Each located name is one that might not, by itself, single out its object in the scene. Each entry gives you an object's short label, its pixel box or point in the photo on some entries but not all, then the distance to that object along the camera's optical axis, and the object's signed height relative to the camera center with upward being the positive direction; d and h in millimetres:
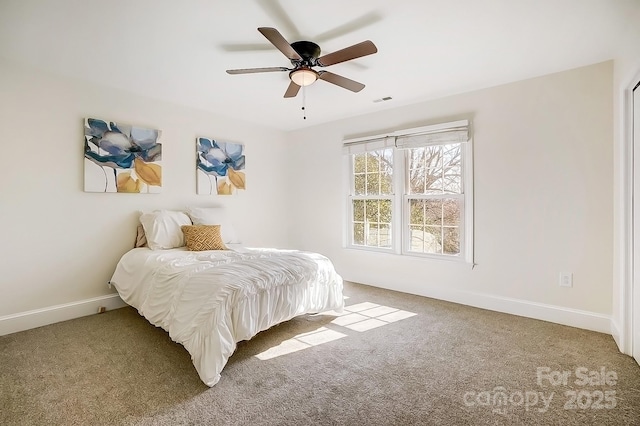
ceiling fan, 2016 +1110
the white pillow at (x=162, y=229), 3328 -193
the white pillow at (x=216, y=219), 3764 -95
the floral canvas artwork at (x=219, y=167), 4086 +630
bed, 2043 -636
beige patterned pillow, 3381 -296
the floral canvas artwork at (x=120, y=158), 3186 +599
